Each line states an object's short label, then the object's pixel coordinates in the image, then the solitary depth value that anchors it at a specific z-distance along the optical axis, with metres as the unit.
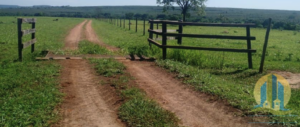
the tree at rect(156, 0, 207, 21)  49.22
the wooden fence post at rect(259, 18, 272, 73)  8.26
